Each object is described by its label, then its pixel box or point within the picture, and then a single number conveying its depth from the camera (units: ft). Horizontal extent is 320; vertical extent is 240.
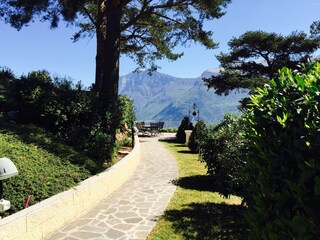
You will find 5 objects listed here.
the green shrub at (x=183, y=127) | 85.05
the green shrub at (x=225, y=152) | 25.52
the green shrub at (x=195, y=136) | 62.34
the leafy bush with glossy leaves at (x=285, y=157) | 6.94
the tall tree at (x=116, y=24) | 45.78
